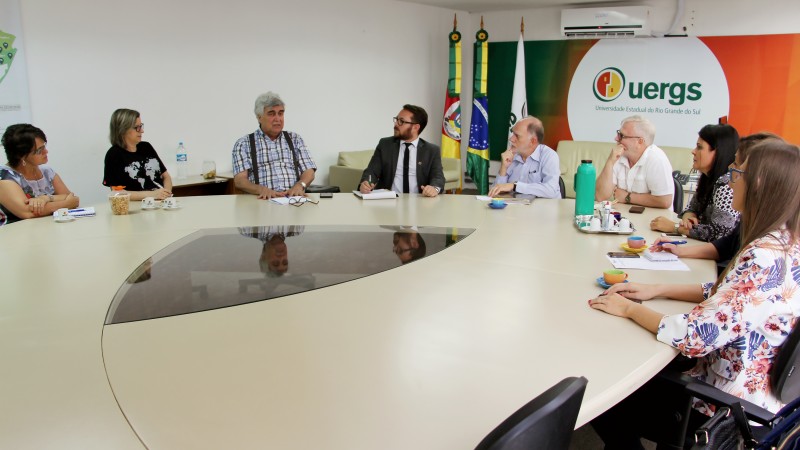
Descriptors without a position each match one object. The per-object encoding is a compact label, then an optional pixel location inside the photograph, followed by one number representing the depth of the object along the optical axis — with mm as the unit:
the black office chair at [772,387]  1648
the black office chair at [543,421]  1035
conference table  1341
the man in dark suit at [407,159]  4426
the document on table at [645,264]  2453
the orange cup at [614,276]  2172
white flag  8023
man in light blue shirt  4031
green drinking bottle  3145
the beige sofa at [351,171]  6523
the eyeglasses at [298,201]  3785
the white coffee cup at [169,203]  3588
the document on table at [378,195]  3912
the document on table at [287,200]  3814
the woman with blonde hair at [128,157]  4168
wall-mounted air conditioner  7055
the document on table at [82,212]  3299
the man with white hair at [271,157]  4344
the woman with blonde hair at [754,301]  1743
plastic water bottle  5395
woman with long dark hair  2924
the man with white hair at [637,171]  3703
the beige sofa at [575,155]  7166
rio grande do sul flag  7855
